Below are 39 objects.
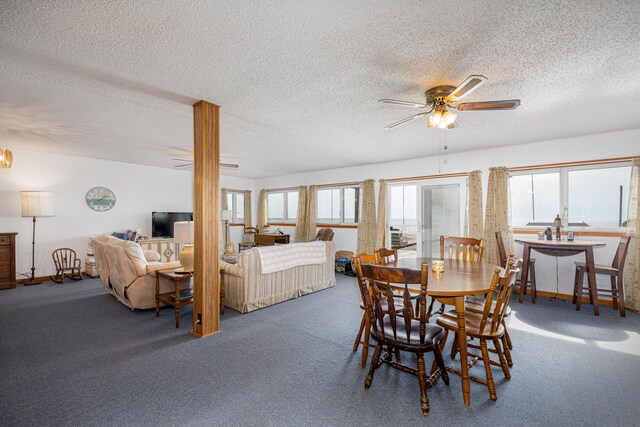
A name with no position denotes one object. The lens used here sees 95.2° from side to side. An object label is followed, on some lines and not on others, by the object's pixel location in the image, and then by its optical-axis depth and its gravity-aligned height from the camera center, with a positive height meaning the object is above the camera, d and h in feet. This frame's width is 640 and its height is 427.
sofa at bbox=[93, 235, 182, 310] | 12.28 -2.53
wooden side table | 10.89 -3.31
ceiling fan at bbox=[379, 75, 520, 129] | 8.08 +3.19
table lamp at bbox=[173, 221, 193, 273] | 11.07 -0.91
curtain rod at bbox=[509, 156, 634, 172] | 13.84 +2.52
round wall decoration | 20.35 +1.18
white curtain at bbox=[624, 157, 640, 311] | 13.01 -1.48
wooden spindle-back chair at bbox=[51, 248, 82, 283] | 18.31 -3.17
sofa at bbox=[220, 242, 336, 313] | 12.66 -2.98
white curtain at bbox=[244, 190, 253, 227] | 30.71 +0.59
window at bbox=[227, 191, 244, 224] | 30.09 +0.91
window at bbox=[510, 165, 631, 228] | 14.21 +0.88
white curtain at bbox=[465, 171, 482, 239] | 17.24 +0.38
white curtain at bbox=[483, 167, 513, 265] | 16.29 -0.04
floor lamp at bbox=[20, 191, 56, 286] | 16.97 +0.62
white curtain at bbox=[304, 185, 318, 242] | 25.85 +0.02
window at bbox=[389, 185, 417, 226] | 20.66 +0.62
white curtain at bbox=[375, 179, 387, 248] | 21.62 -0.45
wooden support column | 10.12 -0.36
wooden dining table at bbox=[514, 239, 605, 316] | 12.48 -1.75
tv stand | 21.07 -2.36
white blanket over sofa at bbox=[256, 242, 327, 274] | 13.28 -2.07
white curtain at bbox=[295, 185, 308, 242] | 26.63 -0.06
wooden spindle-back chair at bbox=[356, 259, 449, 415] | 6.16 -2.69
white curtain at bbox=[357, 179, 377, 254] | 21.91 -0.46
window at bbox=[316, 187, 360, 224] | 24.07 +0.76
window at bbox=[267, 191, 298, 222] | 28.58 +0.87
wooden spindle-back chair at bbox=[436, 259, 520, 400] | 6.46 -2.71
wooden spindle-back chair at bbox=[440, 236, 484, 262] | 11.41 -1.27
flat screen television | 22.81 -0.57
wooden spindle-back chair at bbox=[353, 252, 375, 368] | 7.11 -3.27
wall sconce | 12.64 +2.54
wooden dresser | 16.17 -2.48
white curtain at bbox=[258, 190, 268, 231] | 30.32 +0.47
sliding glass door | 18.69 -0.06
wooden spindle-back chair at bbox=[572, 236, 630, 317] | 12.21 -2.86
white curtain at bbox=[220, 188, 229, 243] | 28.55 +1.06
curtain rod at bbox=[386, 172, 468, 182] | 18.43 +2.49
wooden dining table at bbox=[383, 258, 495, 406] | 6.41 -1.71
